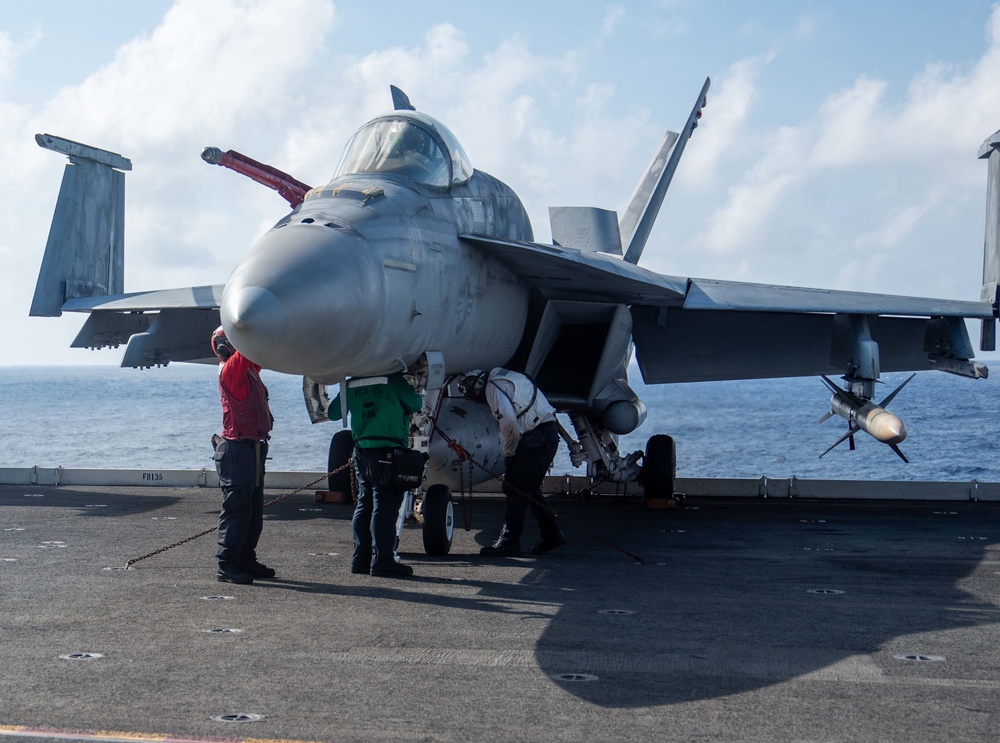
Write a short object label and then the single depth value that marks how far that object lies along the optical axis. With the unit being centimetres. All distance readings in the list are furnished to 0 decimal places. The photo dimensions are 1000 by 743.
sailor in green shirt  834
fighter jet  702
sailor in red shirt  816
